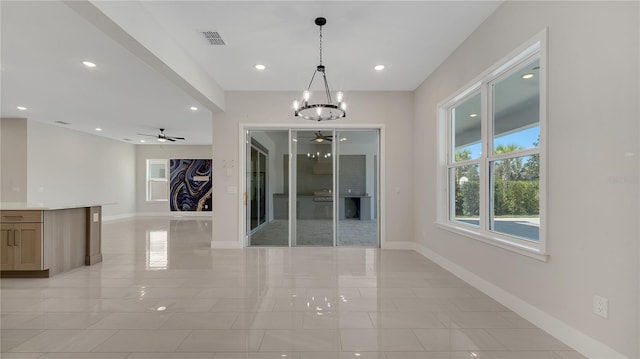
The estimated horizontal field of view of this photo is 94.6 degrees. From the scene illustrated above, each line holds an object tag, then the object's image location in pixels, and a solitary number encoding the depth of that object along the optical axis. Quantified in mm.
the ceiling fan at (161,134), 8859
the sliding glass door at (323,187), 6133
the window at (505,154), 2777
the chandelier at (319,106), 3457
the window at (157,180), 12695
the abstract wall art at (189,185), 12383
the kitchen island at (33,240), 4023
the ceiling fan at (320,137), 6133
